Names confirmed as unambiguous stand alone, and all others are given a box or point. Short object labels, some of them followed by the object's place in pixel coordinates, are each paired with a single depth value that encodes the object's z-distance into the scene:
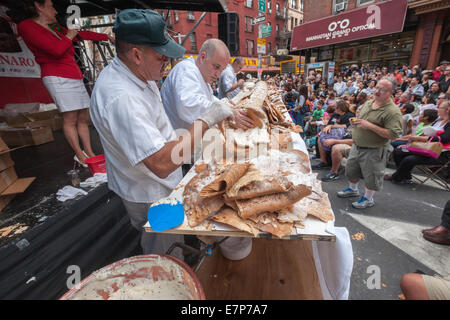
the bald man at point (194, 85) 2.02
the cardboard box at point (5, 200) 1.84
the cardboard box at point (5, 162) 1.97
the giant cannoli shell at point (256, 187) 1.11
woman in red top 2.09
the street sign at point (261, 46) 11.86
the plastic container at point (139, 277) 1.04
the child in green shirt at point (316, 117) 6.96
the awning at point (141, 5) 4.46
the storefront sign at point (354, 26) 11.23
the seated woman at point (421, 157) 3.77
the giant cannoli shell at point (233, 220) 1.05
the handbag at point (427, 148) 3.66
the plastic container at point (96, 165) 2.33
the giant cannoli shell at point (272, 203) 1.09
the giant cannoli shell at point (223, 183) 1.12
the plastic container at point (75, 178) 2.20
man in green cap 1.17
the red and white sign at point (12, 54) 3.95
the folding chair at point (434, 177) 3.74
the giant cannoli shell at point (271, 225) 1.04
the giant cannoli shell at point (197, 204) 1.13
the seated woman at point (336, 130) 4.88
